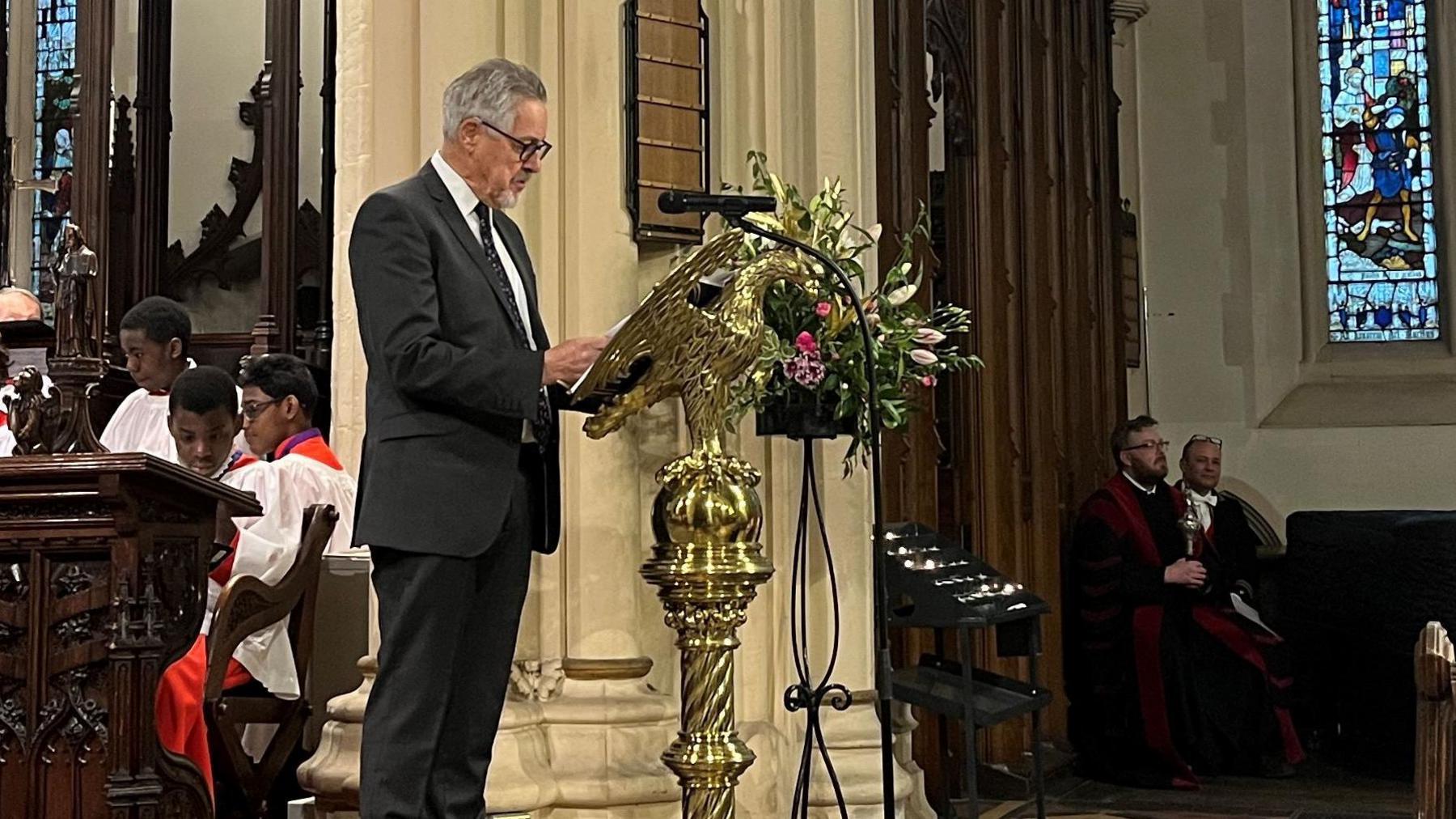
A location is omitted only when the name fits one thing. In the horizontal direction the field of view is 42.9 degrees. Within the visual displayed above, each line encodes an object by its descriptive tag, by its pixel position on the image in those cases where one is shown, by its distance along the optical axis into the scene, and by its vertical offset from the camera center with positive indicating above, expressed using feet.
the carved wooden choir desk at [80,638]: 13.35 -1.02
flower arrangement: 15.25 +1.25
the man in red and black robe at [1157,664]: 27.73 -2.76
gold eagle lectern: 13.12 -0.31
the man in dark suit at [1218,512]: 30.58 -0.52
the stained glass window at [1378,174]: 39.19 +6.51
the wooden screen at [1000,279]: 23.02 +3.10
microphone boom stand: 11.41 -0.46
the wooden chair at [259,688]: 16.26 -1.53
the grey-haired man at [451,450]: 11.24 +0.27
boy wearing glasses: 19.10 +0.72
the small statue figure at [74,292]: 15.02 +1.71
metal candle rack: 16.93 -1.18
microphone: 12.12 +1.88
